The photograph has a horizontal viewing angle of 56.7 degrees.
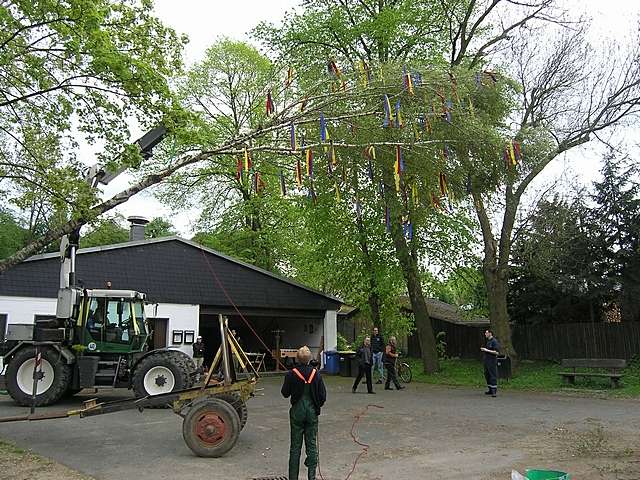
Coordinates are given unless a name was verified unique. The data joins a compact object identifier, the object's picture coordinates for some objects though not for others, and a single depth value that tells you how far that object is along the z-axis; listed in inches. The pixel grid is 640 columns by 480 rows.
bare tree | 693.9
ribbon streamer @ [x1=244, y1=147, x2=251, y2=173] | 420.8
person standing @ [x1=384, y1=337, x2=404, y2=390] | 705.0
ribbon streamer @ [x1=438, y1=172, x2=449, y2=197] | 509.5
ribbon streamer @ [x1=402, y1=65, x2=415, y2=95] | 449.4
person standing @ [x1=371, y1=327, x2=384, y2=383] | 757.9
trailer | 325.7
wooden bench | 673.0
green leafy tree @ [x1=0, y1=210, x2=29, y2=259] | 1379.2
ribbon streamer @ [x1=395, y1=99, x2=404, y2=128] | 448.2
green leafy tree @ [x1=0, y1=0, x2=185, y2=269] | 345.7
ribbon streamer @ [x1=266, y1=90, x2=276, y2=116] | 447.5
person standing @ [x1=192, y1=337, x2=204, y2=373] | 833.5
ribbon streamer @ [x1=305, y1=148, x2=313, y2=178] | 439.5
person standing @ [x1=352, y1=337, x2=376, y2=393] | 668.1
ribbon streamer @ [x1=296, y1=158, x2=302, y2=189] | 464.5
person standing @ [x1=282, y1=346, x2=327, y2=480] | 271.6
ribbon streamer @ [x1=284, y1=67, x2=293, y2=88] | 485.4
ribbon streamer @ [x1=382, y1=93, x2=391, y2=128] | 434.8
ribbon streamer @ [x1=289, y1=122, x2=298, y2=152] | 432.2
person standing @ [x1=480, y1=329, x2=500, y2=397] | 632.4
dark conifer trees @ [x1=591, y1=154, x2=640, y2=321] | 780.6
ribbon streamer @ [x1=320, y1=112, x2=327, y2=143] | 431.3
